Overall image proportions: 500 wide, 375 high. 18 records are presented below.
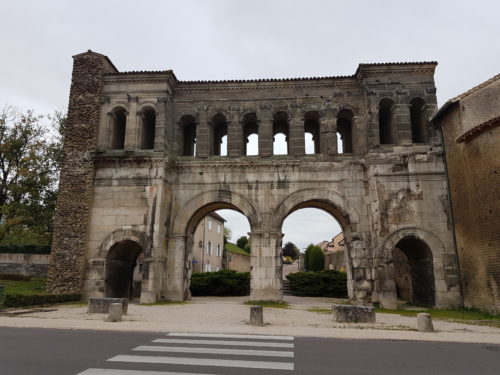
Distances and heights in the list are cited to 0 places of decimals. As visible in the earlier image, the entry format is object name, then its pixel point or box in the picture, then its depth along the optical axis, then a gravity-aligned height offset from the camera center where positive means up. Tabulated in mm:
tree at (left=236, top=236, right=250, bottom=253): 62612 +5076
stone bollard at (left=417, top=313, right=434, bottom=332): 10172 -1284
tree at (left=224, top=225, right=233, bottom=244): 72662 +7773
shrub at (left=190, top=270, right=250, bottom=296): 25703 -736
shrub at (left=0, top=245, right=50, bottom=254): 28062 +1679
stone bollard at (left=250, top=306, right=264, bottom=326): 10906 -1210
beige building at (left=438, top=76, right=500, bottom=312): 14125 +3429
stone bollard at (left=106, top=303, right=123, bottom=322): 11234 -1179
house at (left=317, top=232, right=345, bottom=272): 36125 +1352
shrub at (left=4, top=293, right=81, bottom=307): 13912 -1041
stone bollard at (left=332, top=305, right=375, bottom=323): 11602 -1205
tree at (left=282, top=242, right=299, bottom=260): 79438 +4872
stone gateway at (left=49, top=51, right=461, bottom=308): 16953 +4429
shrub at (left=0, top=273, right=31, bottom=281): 26325 -354
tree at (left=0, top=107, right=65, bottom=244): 21703 +5365
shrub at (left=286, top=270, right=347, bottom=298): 26234 -743
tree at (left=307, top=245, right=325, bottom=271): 40969 +1452
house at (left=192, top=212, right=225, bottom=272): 37844 +3034
